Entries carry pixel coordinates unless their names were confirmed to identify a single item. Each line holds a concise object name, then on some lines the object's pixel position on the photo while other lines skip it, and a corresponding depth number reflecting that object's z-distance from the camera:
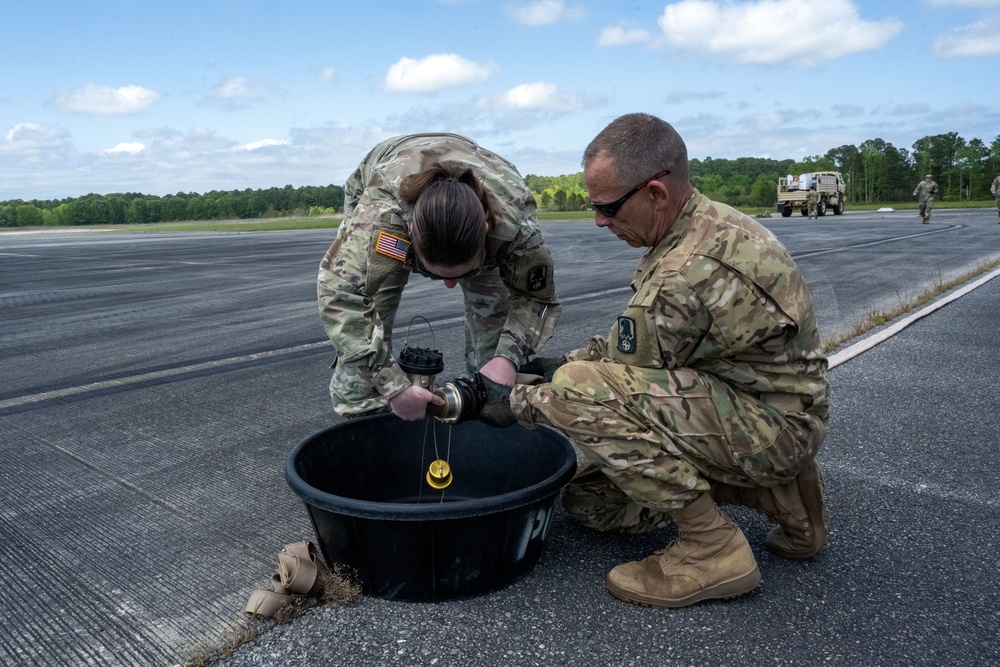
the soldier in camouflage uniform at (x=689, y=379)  2.45
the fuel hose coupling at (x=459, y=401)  2.72
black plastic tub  2.38
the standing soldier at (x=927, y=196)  28.84
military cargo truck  40.03
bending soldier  2.73
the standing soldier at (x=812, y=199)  39.59
